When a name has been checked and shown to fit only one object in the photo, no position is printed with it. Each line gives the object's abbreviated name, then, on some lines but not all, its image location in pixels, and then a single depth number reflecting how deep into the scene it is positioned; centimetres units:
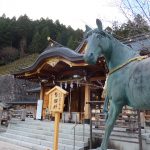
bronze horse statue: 238
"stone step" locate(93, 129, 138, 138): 541
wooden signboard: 402
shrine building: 883
